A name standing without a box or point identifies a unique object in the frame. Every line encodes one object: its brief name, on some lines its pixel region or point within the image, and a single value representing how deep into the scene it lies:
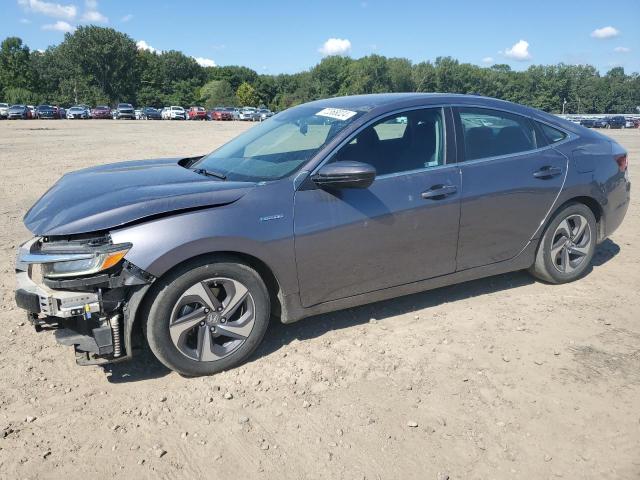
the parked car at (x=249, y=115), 65.81
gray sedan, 3.07
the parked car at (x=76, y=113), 61.56
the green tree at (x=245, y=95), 103.91
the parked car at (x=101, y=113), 64.75
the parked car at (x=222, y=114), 67.62
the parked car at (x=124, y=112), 63.03
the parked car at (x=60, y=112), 60.60
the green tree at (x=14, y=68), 82.25
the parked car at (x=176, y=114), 65.56
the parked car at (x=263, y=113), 66.07
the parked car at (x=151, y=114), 66.06
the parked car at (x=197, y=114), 66.56
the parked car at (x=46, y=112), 58.28
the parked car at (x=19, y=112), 53.39
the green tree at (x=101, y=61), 92.12
